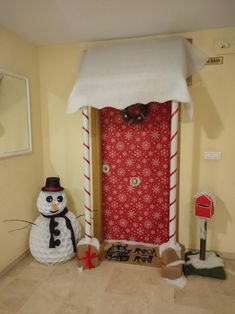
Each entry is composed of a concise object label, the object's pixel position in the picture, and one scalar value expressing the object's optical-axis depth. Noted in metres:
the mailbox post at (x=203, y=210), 2.28
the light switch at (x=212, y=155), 2.46
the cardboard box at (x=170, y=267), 2.22
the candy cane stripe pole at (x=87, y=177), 2.33
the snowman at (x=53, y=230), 2.46
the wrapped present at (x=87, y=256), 2.41
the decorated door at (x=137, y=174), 2.62
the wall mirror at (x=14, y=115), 2.30
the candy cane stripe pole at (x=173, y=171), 2.12
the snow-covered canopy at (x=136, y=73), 2.04
